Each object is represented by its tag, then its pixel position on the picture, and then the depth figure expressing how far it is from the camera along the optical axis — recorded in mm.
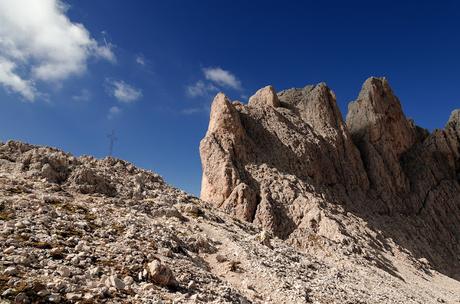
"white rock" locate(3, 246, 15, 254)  14029
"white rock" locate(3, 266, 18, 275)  12719
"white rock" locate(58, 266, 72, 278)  13721
